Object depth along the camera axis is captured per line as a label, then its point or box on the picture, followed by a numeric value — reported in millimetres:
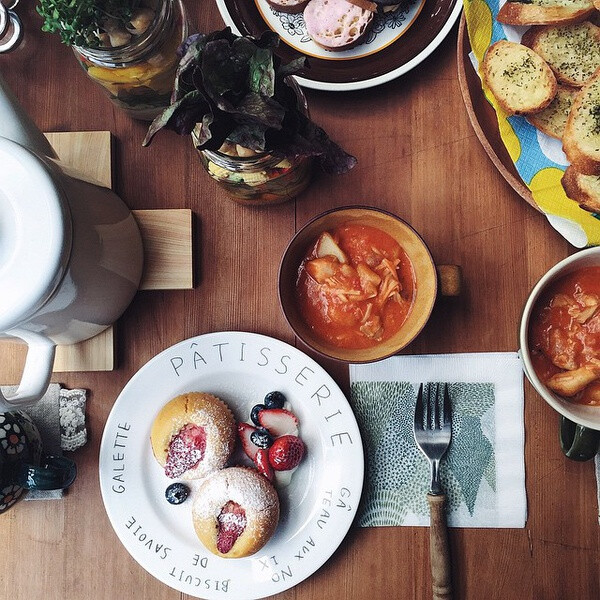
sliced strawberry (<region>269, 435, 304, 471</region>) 933
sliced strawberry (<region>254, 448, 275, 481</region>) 945
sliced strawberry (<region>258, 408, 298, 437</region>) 957
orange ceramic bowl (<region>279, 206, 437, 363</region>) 883
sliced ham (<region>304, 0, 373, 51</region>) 930
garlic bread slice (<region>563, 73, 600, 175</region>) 881
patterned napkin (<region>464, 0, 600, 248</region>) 911
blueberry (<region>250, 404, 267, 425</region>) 960
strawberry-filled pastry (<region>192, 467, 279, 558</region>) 894
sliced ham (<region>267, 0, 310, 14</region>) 945
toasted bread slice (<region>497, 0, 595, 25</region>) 888
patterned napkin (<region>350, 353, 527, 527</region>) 962
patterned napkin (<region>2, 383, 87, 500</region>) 976
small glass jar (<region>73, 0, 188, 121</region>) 779
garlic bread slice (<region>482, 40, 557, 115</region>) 902
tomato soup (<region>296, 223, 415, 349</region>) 904
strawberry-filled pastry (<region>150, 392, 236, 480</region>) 921
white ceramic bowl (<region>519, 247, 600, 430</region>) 836
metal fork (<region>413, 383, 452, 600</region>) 939
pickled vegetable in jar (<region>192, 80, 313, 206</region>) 769
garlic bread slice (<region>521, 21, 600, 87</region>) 922
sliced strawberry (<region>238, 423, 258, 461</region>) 952
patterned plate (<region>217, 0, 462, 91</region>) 944
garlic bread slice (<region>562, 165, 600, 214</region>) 892
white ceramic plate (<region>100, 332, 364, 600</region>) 944
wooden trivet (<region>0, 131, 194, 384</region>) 961
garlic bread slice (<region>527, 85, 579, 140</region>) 924
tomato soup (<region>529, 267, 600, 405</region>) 873
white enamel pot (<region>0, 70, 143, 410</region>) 680
